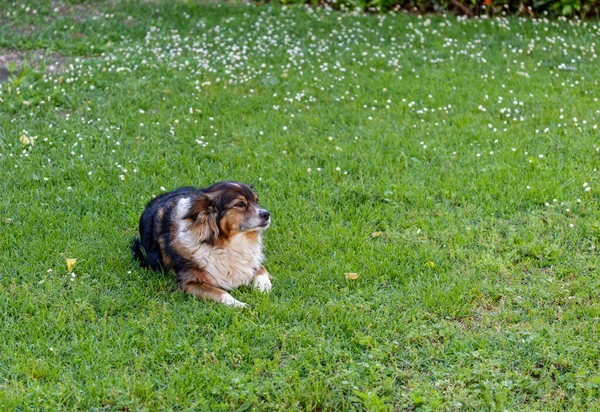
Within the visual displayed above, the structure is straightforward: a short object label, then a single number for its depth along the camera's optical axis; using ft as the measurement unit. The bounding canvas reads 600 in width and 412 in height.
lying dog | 16.97
